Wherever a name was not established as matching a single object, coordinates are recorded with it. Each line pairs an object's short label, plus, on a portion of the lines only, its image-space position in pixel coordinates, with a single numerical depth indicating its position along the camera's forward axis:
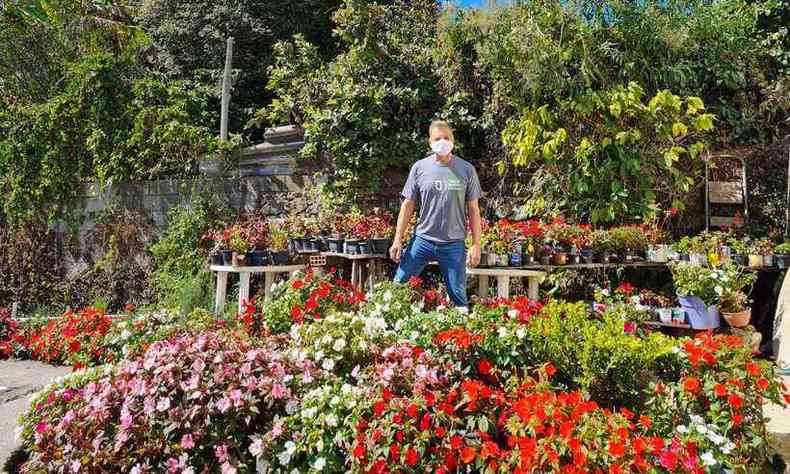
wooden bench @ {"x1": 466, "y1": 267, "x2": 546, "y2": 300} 4.38
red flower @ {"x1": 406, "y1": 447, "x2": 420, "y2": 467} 1.86
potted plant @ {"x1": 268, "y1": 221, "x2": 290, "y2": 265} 5.27
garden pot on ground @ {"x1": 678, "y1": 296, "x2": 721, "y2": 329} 4.47
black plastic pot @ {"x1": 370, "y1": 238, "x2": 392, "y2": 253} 4.90
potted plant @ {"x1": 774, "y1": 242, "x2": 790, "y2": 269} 4.79
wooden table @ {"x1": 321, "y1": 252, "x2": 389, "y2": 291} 4.98
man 3.65
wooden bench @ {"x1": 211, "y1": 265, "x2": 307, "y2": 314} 5.05
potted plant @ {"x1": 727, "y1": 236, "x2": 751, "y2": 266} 4.98
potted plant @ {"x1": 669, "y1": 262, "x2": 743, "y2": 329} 4.47
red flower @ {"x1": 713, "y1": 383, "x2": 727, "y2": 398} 2.11
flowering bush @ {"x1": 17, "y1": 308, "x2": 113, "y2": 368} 4.11
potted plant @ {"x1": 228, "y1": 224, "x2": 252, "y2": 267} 5.06
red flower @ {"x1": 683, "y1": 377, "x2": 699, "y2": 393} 2.12
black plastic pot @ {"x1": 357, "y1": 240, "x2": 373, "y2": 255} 4.89
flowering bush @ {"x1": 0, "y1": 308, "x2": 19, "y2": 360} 4.69
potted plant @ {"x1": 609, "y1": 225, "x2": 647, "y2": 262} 5.00
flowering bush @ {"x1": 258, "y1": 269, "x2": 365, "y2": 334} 3.19
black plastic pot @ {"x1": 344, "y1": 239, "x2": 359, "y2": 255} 4.91
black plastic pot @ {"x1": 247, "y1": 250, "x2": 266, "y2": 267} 5.12
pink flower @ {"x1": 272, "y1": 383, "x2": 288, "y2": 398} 2.17
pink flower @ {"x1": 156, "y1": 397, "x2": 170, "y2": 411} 2.13
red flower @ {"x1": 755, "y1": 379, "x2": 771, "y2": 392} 2.12
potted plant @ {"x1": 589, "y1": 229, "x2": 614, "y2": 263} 4.95
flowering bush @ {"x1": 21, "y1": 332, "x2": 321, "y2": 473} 2.11
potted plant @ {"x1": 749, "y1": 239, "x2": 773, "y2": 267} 4.89
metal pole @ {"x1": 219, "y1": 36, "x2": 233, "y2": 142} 6.95
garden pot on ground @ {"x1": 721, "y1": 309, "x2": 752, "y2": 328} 4.51
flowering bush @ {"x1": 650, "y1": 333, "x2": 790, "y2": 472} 2.02
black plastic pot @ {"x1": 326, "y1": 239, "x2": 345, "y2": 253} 5.12
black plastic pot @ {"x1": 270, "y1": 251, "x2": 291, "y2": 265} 5.26
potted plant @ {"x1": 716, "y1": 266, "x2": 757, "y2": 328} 4.50
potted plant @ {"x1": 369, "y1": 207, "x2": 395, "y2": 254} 4.91
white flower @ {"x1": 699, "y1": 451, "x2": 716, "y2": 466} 1.91
